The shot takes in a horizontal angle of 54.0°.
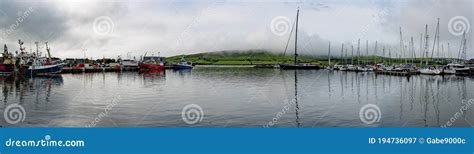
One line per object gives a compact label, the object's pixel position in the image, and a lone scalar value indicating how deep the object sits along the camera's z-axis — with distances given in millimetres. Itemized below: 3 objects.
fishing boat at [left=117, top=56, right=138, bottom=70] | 122288
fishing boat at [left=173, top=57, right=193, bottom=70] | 132225
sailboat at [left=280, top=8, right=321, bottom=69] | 118806
